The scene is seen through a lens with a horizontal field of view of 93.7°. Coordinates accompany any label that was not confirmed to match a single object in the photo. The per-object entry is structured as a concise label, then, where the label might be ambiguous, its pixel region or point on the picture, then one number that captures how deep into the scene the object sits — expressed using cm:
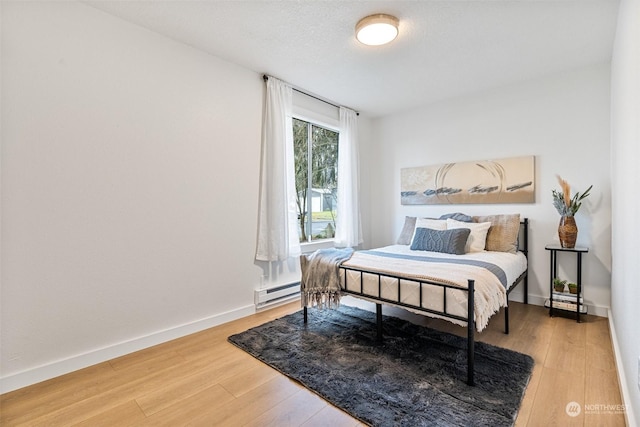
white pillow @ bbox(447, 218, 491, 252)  315
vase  286
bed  190
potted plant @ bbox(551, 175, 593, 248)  286
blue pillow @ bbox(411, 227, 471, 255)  303
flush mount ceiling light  216
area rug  157
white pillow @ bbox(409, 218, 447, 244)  347
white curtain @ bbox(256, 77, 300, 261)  313
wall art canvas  336
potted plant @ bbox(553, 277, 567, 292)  298
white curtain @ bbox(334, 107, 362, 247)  416
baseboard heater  310
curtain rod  314
